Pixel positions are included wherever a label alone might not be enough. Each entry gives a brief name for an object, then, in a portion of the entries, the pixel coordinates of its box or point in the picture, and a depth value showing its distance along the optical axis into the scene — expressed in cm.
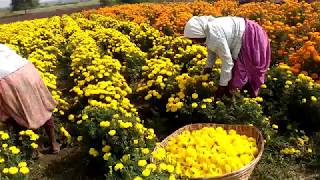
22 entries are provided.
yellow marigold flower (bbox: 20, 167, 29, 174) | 262
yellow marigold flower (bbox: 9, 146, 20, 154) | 288
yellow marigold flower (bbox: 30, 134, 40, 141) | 321
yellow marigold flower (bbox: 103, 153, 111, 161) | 283
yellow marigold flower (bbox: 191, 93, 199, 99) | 364
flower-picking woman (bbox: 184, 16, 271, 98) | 338
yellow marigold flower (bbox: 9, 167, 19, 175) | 259
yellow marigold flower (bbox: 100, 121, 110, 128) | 296
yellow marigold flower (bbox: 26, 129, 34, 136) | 320
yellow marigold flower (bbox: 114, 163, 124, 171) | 255
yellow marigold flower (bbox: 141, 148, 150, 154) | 274
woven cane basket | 259
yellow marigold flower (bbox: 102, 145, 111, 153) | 292
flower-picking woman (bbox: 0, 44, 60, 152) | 309
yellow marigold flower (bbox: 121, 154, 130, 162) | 264
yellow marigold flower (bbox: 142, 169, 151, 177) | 238
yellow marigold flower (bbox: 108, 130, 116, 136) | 288
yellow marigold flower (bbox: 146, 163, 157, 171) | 247
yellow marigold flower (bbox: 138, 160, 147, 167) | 252
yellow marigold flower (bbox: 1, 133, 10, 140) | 302
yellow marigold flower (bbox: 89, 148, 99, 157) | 302
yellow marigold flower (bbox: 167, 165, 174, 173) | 250
